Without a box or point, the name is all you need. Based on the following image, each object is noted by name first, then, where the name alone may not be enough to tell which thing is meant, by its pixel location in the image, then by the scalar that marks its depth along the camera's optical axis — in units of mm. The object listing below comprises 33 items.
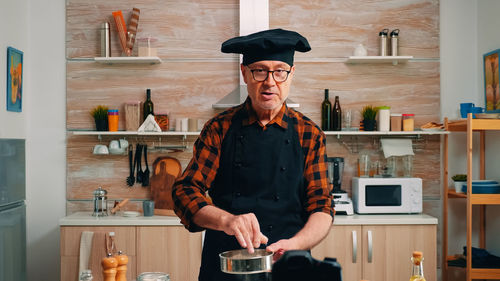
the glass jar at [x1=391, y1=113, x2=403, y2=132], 4059
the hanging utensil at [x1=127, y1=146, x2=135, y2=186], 4195
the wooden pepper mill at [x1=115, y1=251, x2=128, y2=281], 1503
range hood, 3988
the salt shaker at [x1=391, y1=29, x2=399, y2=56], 4070
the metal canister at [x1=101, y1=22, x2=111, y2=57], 4109
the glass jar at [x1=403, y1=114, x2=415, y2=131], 4059
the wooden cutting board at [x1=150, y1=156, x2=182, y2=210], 4113
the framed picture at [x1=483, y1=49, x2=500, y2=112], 3805
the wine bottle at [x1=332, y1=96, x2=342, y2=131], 4082
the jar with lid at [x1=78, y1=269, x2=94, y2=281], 1407
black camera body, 755
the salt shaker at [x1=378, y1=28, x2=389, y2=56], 4086
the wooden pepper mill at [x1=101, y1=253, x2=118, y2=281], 1439
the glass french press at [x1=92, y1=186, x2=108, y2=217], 3941
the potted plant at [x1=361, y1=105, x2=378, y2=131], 4047
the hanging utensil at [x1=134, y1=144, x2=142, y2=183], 4180
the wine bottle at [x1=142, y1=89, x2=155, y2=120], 4121
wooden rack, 3521
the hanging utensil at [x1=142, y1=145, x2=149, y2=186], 4176
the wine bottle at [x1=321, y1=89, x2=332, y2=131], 4113
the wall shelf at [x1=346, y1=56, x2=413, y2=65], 3988
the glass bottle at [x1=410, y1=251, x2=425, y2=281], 1409
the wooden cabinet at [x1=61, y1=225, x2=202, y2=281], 3725
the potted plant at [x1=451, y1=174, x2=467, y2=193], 3870
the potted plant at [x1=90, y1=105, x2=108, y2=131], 4098
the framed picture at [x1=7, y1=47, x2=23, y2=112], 3797
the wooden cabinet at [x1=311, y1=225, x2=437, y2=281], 3703
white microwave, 3875
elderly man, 1587
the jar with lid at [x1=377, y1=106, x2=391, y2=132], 4031
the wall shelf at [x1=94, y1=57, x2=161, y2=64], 4004
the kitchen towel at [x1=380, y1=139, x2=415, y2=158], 4117
